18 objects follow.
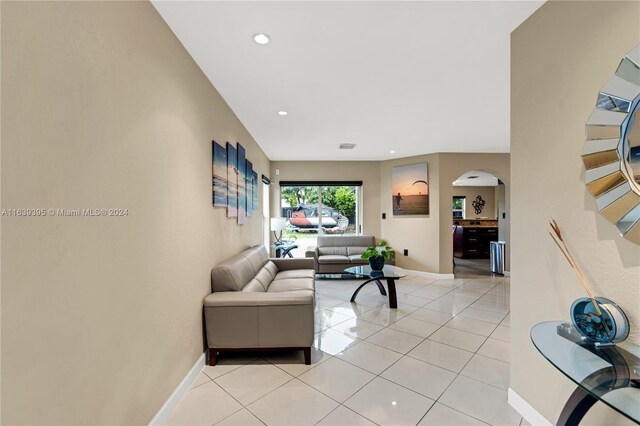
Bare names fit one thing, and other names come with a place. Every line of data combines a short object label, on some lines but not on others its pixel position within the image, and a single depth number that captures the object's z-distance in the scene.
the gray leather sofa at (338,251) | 5.55
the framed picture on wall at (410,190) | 5.70
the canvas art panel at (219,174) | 2.65
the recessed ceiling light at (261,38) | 1.90
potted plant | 4.04
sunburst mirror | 1.14
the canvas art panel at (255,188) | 4.37
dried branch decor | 1.30
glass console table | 0.93
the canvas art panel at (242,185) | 3.52
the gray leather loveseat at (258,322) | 2.33
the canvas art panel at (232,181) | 3.07
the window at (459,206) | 10.04
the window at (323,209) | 6.63
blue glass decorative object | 1.16
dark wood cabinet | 7.82
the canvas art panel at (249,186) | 3.99
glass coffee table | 3.82
